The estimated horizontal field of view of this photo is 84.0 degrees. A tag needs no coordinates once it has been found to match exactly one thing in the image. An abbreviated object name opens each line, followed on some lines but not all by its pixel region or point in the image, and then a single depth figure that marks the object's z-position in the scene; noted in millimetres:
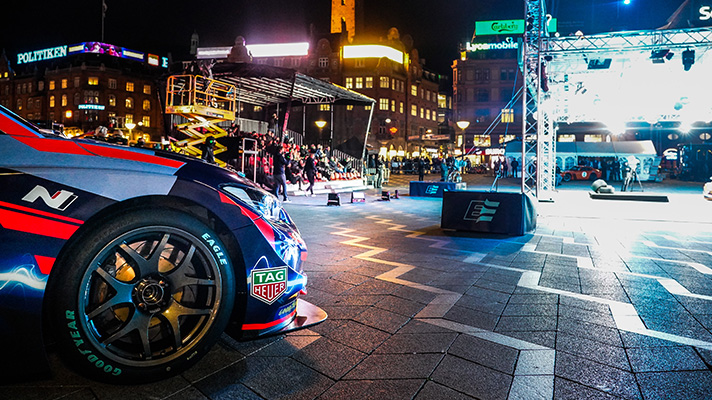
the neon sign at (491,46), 56344
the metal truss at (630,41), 12969
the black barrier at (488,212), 7984
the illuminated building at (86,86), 59281
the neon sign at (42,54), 59688
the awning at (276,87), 18234
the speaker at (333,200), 13241
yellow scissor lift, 14609
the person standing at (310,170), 17578
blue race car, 1791
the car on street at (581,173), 35031
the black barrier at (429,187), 17188
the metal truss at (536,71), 14125
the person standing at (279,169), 14073
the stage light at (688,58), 13343
